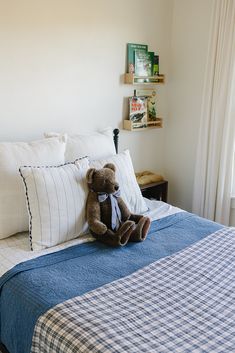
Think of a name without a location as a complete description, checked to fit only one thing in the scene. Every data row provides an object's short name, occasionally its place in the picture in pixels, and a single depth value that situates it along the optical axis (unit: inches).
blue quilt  55.7
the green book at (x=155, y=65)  120.1
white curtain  105.7
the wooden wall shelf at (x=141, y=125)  114.9
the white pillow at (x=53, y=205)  70.2
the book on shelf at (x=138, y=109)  115.3
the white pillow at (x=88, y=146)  86.8
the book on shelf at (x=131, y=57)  111.6
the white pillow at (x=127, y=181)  84.3
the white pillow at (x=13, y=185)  72.9
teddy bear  74.0
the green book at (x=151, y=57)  118.4
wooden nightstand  122.0
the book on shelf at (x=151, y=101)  120.5
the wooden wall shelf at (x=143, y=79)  111.4
